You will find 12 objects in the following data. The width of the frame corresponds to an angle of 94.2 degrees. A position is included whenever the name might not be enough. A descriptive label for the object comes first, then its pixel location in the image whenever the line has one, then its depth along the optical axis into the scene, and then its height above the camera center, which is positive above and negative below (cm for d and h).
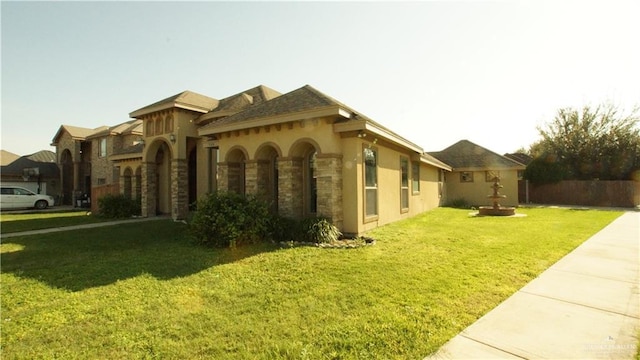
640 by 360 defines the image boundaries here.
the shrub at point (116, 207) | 1490 -102
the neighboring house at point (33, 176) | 2580 +106
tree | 2552 +333
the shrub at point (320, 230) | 800 -127
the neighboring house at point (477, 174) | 2253 +66
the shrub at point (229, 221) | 781 -96
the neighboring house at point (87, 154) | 2306 +283
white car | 1986 -75
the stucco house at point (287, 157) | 877 +104
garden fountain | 1548 -145
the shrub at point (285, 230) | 834 -130
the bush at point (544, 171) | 2466 +87
